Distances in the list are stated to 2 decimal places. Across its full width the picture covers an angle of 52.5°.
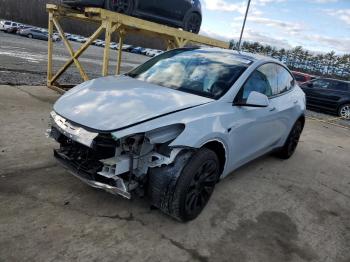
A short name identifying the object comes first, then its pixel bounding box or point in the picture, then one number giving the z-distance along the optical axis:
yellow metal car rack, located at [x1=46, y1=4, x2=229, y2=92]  6.91
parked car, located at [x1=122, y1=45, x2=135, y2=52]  52.53
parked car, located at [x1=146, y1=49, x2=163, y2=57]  50.78
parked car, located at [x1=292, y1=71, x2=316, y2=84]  17.34
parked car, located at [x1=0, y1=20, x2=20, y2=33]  43.06
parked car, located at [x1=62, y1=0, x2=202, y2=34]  7.51
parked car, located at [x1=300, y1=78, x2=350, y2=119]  14.15
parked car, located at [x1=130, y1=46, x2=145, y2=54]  51.94
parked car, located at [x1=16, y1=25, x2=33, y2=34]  42.92
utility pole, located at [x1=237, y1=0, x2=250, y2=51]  16.31
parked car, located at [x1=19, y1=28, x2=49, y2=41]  41.31
